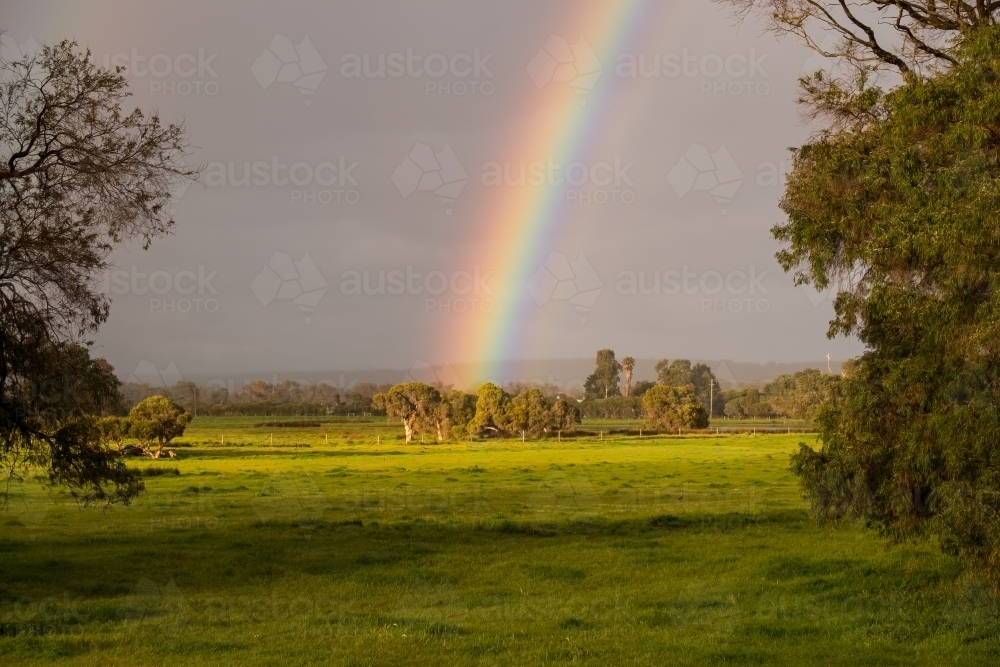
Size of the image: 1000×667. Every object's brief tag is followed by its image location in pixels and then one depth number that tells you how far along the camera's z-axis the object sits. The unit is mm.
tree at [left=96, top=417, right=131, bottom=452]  61859
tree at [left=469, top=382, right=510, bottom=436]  102875
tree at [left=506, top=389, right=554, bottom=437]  102312
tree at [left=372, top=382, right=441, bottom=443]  104750
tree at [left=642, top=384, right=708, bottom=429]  112562
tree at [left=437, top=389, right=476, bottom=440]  104750
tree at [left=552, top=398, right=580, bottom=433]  104312
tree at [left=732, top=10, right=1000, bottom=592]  12797
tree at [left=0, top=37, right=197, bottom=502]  17406
